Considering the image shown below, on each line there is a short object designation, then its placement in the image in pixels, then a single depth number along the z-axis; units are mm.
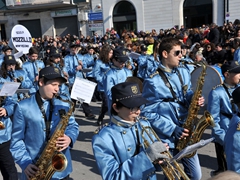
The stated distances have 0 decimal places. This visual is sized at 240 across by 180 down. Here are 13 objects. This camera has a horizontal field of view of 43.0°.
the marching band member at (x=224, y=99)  4145
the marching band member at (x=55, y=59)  7722
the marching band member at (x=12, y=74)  6227
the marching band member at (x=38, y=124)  3217
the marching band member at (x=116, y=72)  5978
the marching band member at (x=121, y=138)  2572
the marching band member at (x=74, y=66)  8923
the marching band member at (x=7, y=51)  9445
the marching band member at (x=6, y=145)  4199
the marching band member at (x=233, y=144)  2811
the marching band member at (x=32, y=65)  8137
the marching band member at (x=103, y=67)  7551
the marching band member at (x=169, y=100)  3686
